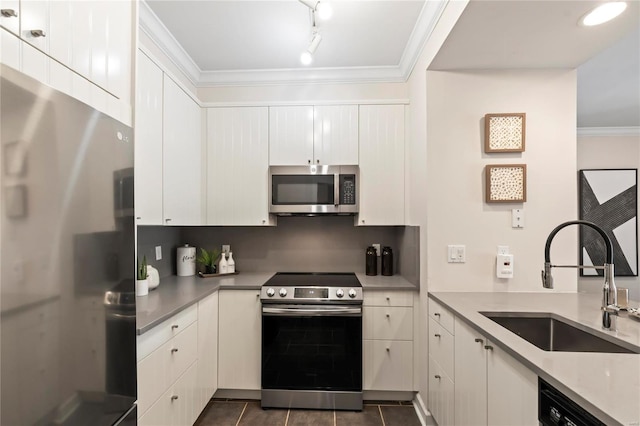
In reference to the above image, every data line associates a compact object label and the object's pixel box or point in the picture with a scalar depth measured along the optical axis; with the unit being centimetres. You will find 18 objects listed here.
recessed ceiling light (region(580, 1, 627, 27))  146
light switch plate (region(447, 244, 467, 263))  213
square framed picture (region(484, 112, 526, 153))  209
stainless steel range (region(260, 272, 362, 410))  235
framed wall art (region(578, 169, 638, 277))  396
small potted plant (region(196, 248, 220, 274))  283
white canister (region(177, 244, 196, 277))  279
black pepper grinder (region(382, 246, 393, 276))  283
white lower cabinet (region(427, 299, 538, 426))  113
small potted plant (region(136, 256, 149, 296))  196
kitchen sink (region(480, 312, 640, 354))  147
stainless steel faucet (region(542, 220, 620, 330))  133
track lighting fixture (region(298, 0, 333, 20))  162
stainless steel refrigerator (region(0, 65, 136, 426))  75
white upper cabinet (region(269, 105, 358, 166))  272
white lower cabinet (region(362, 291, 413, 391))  241
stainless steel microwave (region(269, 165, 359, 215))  267
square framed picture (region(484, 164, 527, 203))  209
